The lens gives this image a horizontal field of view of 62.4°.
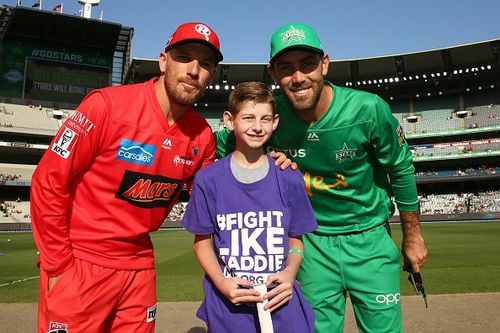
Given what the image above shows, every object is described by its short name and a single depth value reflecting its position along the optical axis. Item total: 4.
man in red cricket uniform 2.57
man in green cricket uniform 3.01
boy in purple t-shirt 2.35
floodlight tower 41.76
